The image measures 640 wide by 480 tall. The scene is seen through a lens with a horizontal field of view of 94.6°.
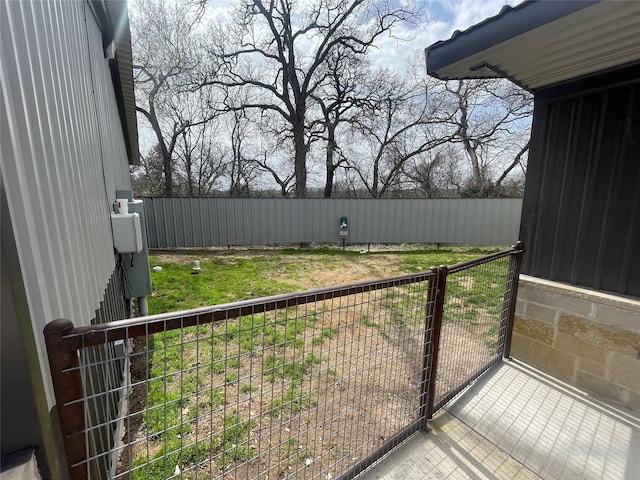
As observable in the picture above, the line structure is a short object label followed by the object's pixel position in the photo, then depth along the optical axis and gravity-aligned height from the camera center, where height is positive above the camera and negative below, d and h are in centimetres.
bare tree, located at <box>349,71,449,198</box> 1399 +325
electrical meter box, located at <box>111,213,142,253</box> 301 -38
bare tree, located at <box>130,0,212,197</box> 1194 +585
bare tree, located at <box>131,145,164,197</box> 1501 +105
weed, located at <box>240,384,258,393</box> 258 -169
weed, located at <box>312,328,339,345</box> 337 -167
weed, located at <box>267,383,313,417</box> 236 -168
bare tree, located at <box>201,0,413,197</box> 1214 +613
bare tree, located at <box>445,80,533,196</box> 1447 +336
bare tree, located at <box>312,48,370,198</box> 1322 +449
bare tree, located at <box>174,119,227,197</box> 1558 +158
